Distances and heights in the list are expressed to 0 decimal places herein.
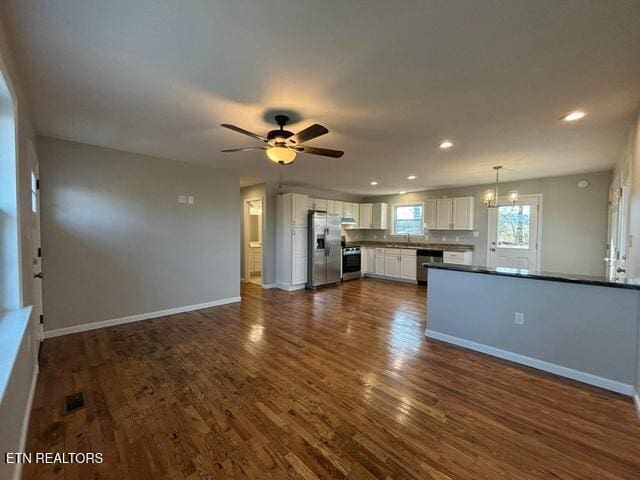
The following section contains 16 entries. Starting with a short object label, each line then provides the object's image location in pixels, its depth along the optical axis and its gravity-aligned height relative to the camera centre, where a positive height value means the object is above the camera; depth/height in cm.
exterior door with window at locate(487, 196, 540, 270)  558 -4
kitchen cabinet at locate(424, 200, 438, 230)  685 +46
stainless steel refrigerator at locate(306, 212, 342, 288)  629 -43
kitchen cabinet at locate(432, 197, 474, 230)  630 +44
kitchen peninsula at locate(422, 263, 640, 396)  234 -89
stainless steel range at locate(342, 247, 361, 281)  718 -86
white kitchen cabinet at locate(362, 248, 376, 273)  771 -82
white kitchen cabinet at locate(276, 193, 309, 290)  611 -20
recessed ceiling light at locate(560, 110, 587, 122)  245 +110
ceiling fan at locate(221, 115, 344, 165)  253 +83
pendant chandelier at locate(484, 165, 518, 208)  458 +64
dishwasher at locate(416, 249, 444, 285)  664 -68
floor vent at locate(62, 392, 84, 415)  204 -136
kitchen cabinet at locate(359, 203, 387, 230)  789 +46
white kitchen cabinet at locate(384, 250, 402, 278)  720 -90
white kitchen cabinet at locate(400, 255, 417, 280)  690 -94
